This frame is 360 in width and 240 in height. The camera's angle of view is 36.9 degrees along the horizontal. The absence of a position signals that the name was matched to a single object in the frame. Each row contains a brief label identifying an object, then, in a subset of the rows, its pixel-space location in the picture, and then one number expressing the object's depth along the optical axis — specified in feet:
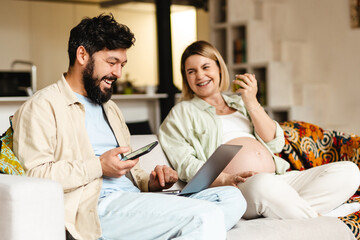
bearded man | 5.61
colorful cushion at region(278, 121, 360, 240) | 9.41
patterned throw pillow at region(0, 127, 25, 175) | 5.60
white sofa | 4.87
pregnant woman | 7.77
